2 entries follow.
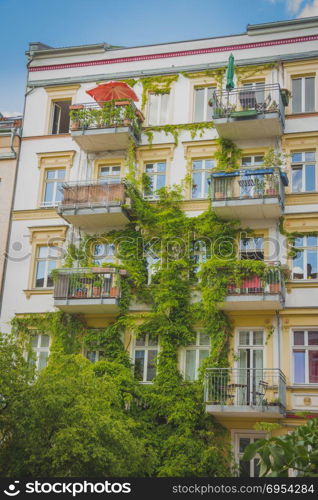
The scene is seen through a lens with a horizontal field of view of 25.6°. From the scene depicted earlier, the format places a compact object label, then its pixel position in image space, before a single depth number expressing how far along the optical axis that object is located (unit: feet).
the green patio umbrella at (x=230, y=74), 83.15
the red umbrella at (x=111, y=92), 86.69
